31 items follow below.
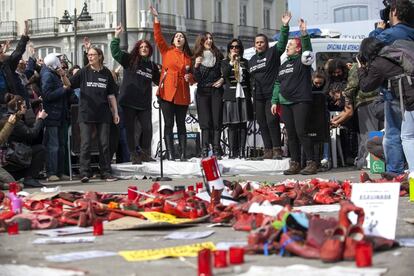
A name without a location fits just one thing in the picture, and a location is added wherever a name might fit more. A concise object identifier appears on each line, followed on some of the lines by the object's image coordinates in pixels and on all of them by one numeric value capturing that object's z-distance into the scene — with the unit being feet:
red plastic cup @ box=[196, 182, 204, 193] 47.50
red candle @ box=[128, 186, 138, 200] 45.82
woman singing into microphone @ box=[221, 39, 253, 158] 76.70
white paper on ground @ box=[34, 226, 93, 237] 36.67
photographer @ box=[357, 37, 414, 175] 53.39
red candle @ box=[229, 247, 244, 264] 28.30
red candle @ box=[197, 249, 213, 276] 26.19
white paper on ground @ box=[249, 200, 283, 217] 37.84
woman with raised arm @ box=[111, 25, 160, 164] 75.25
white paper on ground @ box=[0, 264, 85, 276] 27.32
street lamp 183.82
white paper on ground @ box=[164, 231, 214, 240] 34.75
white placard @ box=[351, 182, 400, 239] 31.58
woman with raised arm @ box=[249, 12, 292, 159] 75.21
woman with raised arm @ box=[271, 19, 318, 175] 71.27
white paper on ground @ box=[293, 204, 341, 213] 42.78
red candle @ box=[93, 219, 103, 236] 36.44
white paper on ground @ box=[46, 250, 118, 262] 30.11
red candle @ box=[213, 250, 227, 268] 27.71
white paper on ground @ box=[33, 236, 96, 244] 34.39
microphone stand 70.72
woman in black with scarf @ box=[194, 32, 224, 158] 76.30
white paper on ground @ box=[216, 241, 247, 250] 31.92
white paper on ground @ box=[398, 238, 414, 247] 32.04
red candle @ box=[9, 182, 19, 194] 48.76
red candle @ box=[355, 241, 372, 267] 27.48
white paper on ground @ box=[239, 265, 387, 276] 26.37
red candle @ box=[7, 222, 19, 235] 37.53
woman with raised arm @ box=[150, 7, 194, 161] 75.37
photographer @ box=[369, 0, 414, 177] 56.71
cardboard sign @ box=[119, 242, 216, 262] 30.05
